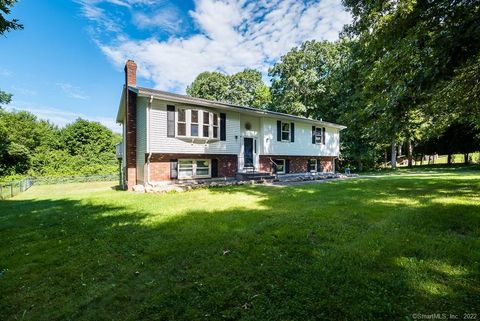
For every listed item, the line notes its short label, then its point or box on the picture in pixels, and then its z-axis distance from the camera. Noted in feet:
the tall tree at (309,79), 104.27
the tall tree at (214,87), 132.98
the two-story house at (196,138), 43.60
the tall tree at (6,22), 18.46
